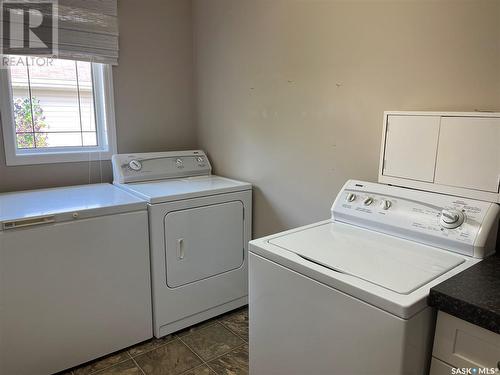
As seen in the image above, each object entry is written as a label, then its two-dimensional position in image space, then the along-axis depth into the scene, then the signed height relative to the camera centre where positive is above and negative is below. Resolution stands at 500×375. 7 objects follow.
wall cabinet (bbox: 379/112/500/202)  1.32 -0.11
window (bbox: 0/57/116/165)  2.23 +0.03
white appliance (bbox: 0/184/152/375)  1.72 -0.81
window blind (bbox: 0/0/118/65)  2.25 +0.54
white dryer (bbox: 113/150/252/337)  2.14 -0.71
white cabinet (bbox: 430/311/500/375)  0.94 -0.59
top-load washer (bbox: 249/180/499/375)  1.04 -0.47
